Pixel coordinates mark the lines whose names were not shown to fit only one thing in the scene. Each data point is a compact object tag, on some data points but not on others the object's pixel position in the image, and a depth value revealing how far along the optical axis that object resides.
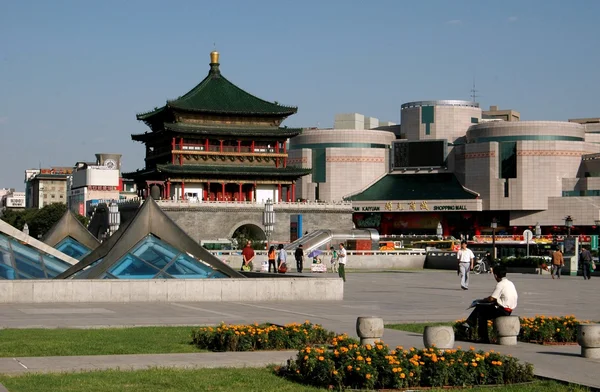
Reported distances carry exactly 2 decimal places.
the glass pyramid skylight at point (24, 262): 29.28
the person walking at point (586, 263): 46.41
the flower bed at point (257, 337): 15.65
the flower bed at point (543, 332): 17.06
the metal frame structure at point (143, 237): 27.86
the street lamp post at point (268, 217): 67.75
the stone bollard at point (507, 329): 16.48
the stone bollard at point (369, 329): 15.17
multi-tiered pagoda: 100.00
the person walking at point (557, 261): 46.59
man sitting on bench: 16.80
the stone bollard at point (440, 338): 14.37
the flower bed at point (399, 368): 12.15
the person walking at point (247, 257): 39.20
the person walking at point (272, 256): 43.34
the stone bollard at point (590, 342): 14.93
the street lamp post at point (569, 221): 58.38
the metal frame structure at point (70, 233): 42.03
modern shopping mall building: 115.44
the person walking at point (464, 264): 35.34
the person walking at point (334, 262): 59.28
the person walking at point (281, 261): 42.66
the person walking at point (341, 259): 38.47
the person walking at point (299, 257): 51.14
